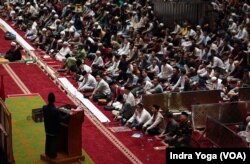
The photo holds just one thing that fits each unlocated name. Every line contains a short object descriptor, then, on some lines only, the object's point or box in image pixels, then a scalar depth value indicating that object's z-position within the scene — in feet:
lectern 36.83
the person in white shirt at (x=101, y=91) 55.31
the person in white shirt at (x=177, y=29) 76.35
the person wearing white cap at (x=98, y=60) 64.78
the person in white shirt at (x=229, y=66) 59.93
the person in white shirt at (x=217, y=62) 60.13
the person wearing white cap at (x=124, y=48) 68.72
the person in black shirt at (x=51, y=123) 35.81
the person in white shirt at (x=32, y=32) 81.35
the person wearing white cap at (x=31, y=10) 89.35
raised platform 37.20
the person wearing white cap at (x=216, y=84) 53.26
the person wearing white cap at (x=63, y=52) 69.52
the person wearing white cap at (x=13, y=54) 68.35
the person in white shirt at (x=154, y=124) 45.83
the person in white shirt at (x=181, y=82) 54.31
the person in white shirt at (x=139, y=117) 46.96
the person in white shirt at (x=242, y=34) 71.59
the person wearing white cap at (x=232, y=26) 74.13
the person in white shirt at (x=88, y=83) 57.57
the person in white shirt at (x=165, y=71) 58.80
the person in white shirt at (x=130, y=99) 49.57
